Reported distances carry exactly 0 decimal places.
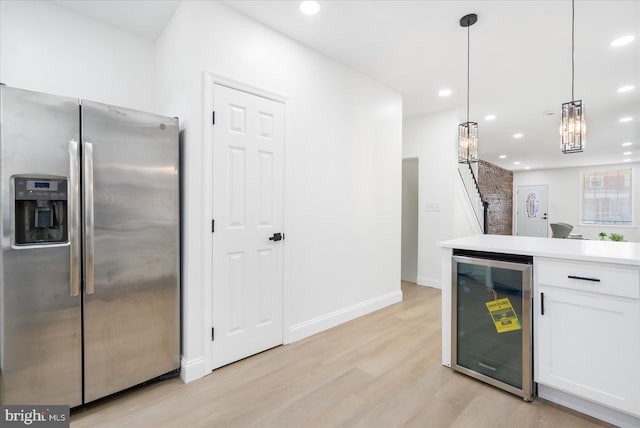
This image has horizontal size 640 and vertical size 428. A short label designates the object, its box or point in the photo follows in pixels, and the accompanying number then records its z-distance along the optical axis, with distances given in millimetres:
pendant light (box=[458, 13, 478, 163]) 2715
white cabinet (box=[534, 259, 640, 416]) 1548
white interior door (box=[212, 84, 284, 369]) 2240
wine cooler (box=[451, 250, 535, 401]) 1879
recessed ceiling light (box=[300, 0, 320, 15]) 2295
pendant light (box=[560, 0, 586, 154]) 2162
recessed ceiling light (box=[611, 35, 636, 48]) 2770
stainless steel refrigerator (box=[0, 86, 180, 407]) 1560
